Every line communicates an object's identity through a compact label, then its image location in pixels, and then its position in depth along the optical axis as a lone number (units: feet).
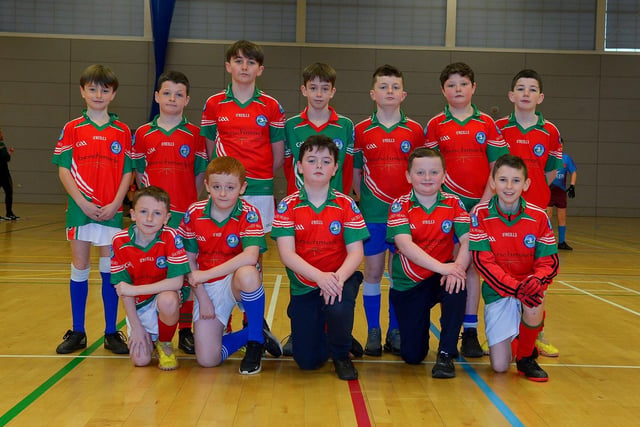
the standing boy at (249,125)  13.70
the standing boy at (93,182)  13.12
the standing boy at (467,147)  13.55
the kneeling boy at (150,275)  11.89
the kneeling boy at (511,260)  11.66
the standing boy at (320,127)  13.38
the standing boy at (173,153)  13.79
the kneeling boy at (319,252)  11.59
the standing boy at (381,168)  13.61
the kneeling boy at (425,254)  11.93
